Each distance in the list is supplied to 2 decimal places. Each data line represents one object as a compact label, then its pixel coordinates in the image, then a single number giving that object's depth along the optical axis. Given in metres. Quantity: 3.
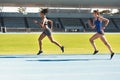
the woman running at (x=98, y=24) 11.66
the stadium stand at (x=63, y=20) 58.91
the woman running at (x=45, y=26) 12.03
